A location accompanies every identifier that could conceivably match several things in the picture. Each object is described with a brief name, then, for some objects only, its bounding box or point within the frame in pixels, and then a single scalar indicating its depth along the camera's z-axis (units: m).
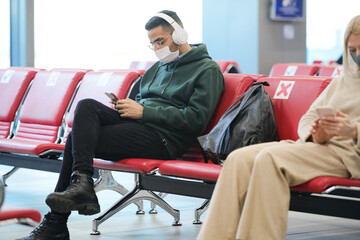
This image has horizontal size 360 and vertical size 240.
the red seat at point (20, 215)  3.02
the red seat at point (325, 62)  14.99
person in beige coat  4.15
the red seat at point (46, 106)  7.60
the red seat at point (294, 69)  11.25
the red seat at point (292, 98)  5.48
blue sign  14.75
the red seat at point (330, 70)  10.68
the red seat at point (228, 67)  10.04
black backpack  5.29
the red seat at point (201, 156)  5.06
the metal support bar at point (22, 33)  13.44
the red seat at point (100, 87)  6.71
